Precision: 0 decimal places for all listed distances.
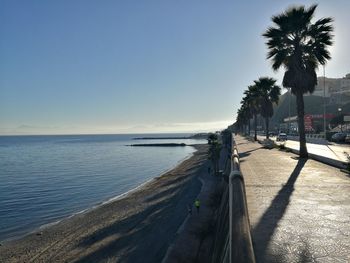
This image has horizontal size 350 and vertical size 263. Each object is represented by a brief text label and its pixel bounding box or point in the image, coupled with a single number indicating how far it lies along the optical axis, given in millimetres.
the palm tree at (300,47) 24156
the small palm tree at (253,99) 55438
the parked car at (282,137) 59325
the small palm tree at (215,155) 41588
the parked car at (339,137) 49312
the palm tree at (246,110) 74256
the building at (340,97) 156375
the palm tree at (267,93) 52812
